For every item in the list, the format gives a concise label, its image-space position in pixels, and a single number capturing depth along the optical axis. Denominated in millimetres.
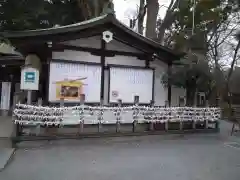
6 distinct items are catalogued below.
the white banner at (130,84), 7371
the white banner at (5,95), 11527
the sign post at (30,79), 6141
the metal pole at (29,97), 5874
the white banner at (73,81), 6768
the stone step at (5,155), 4206
